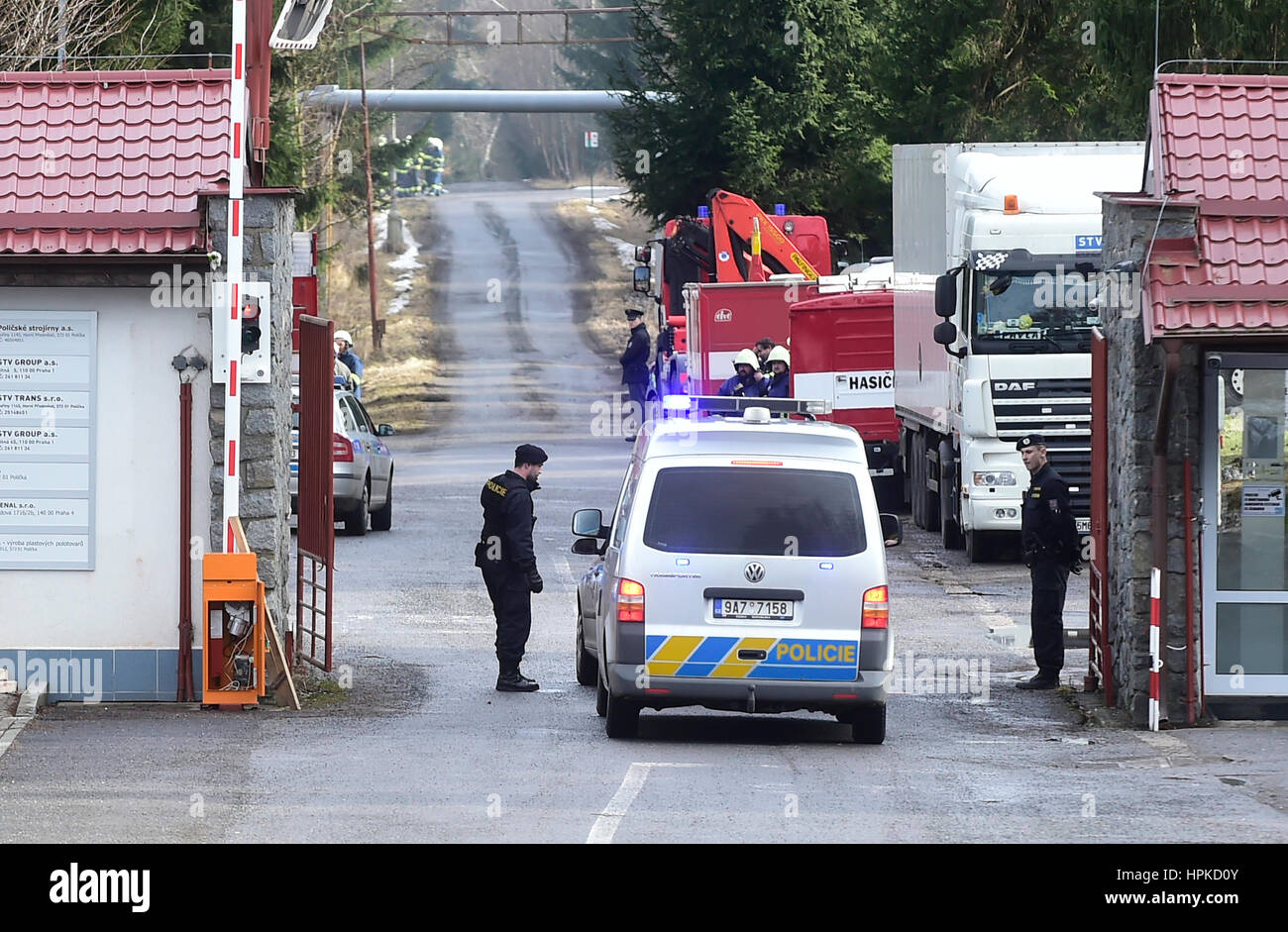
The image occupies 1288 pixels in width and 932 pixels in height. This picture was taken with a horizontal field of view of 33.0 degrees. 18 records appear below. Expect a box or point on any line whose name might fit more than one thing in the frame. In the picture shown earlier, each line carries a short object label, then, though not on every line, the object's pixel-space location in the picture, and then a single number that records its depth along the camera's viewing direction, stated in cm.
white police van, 1262
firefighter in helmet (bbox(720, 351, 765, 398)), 2667
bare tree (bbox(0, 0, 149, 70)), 2797
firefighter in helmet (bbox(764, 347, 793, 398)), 2783
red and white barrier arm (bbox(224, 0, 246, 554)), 1355
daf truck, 2253
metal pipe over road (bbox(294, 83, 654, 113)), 6169
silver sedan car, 2434
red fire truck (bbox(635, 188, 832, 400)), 3759
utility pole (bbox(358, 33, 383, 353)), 5981
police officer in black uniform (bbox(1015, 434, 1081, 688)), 1573
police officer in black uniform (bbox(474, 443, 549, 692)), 1503
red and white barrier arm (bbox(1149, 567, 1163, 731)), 1342
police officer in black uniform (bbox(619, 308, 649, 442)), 4084
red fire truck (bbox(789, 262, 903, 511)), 2888
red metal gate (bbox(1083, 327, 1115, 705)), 1504
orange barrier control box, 1355
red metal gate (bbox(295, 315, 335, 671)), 1536
